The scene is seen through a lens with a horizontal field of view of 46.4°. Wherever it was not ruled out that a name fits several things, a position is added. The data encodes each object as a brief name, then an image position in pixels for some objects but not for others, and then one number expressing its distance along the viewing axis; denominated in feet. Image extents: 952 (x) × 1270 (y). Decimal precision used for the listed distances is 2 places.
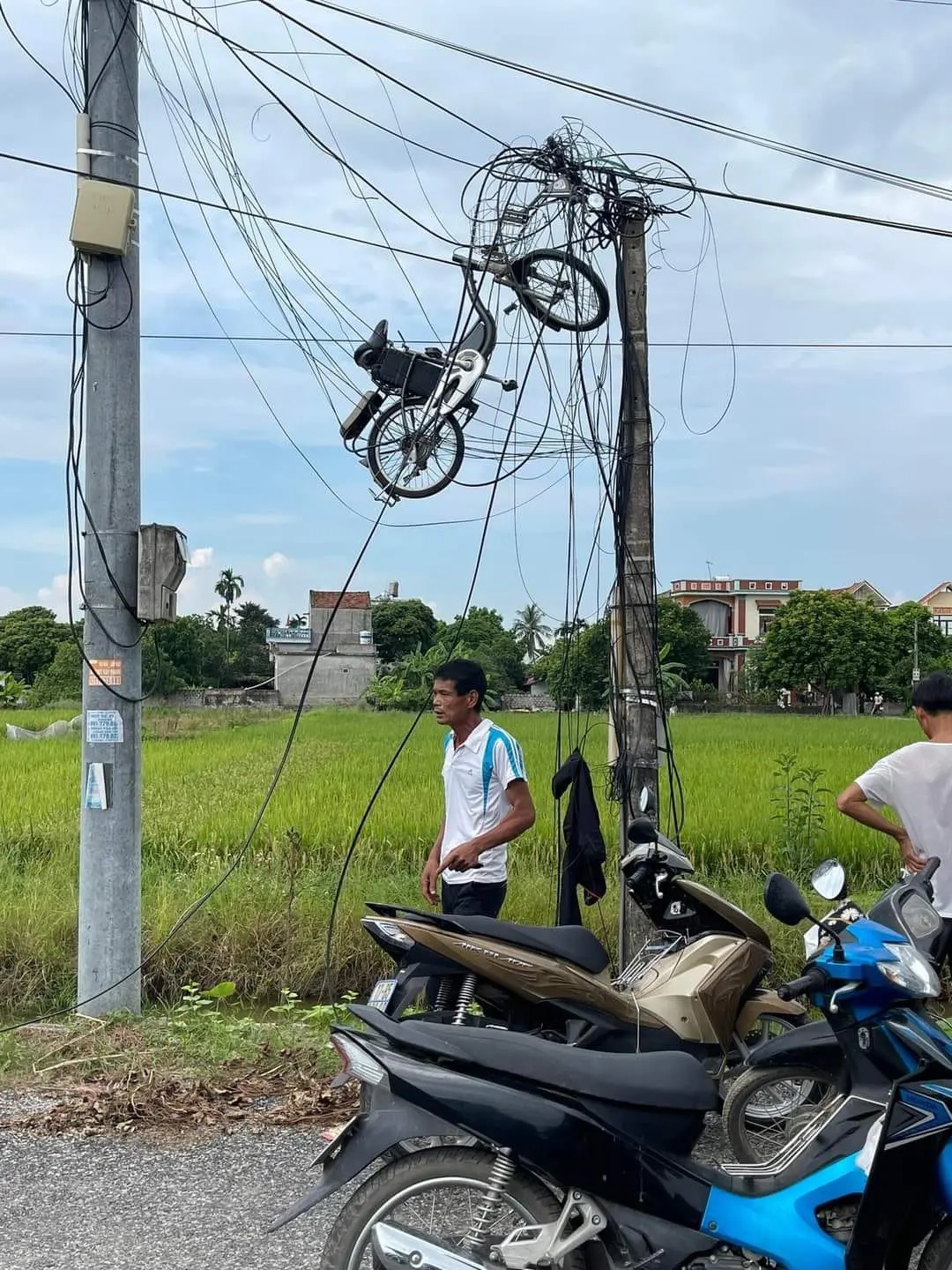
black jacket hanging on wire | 13.35
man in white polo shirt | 12.42
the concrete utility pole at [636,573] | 14.60
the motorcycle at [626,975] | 9.48
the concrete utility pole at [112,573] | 13.94
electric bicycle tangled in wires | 15.02
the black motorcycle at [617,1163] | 6.75
